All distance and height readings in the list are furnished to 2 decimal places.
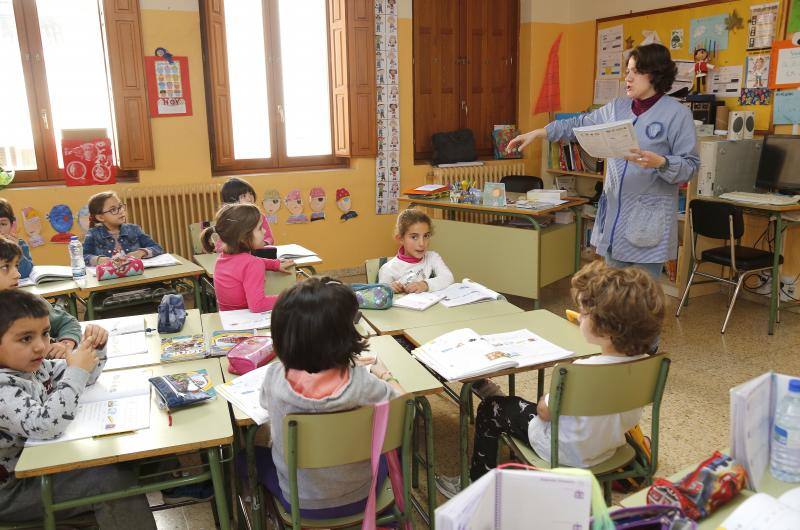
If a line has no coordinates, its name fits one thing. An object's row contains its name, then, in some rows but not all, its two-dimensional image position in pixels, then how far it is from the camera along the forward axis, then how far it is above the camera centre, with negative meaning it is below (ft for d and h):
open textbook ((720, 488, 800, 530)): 3.30 -2.05
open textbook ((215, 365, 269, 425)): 5.83 -2.51
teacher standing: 9.16 -0.73
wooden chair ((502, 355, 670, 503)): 5.78 -2.41
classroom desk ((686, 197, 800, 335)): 13.61 -2.28
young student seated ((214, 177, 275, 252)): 13.48 -1.37
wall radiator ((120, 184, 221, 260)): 16.60 -2.12
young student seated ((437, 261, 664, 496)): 5.87 -1.95
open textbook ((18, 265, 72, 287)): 11.10 -2.51
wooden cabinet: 20.02 +1.75
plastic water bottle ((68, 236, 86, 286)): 11.25 -2.31
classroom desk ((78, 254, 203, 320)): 10.85 -2.60
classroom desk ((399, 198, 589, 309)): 15.11 -3.09
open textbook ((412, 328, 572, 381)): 6.77 -2.52
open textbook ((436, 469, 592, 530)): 3.11 -1.81
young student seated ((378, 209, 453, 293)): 10.53 -2.20
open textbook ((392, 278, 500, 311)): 9.10 -2.48
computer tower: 15.12 -1.11
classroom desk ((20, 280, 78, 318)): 10.57 -2.61
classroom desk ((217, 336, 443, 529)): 5.94 -2.55
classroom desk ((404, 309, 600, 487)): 7.25 -2.55
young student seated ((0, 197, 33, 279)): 11.55 -1.70
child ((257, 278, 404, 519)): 5.23 -2.10
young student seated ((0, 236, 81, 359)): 6.70 -2.19
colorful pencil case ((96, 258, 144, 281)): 11.19 -2.43
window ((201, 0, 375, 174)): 17.40 +1.23
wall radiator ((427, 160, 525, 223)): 20.06 -1.61
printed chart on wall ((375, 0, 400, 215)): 18.56 +0.47
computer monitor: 14.62 -1.07
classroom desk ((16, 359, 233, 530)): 5.11 -2.57
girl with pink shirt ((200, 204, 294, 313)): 8.94 -1.89
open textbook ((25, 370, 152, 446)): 5.57 -2.53
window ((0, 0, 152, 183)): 15.43 +1.18
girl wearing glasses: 12.98 -2.10
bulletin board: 15.76 +2.46
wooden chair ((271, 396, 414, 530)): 4.93 -2.41
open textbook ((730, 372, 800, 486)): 3.91 -1.86
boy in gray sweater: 5.35 -2.34
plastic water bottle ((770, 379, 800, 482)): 4.06 -2.03
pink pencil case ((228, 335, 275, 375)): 6.74 -2.38
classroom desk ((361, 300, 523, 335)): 8.32 -2.55
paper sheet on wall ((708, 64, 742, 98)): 16.16 +0.93
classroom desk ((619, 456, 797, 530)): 3.79 -2.32
